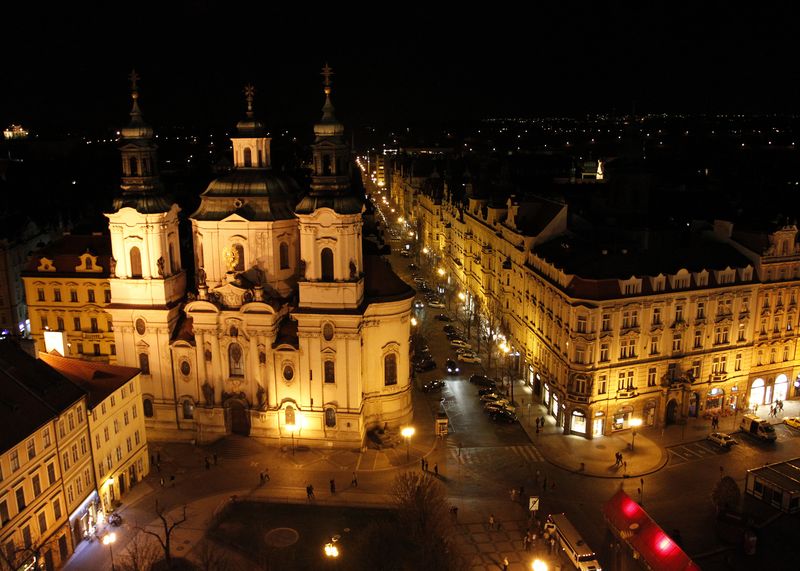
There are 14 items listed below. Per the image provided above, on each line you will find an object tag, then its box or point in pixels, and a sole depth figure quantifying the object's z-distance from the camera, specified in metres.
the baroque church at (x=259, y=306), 58.88
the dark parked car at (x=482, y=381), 72.50
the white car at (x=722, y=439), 59.25
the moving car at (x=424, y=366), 76.81
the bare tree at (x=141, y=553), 43.72
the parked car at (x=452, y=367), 76.06
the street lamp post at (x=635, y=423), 61.86
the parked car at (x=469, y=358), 79.51
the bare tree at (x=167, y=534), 42.38
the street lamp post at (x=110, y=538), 45.41
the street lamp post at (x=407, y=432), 59.88
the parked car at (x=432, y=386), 71.50
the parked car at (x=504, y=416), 64.38
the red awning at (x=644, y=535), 40.41
